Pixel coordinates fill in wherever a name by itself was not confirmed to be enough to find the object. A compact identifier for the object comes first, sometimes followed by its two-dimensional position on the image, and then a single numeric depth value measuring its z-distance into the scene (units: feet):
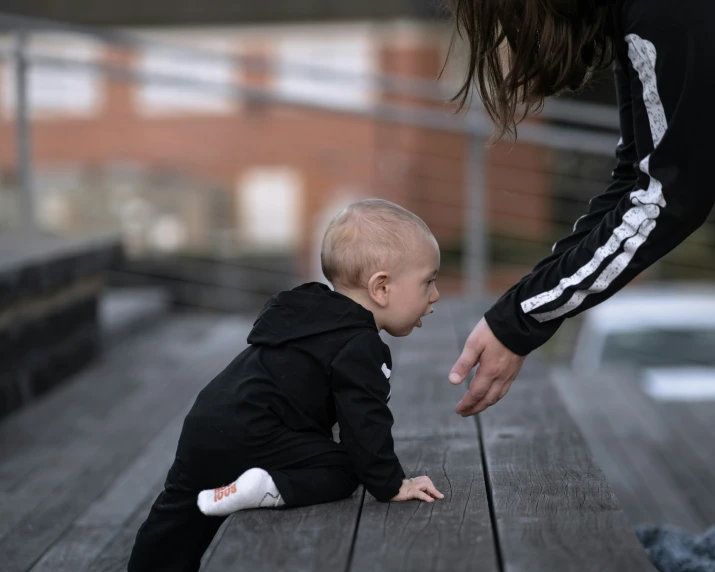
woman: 7.05
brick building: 44.66
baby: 7.50
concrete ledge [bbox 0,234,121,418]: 10.94
